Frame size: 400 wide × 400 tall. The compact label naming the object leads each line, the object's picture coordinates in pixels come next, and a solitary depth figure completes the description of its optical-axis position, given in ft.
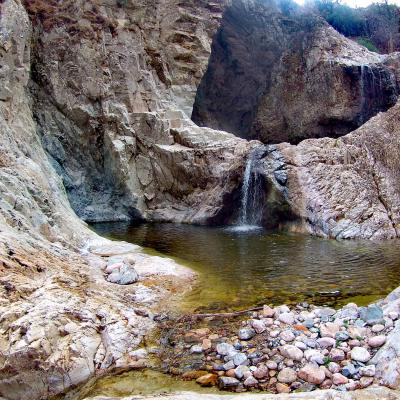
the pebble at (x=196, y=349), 17.38
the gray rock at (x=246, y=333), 18.12
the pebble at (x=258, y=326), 18.58
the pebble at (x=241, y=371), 15.20
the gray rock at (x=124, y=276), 26.27
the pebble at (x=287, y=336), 17.24
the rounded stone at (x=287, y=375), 14.70
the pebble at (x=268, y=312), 20.31
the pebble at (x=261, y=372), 15.10
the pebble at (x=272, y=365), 15.48
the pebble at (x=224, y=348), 16.91
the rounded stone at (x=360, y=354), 14.94
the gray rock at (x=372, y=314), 17.30
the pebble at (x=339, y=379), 13.99
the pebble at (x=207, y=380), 15.01
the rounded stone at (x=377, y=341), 15.51
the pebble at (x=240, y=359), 15.98
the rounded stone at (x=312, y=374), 14.42
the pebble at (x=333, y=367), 14.70
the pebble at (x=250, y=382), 14.70
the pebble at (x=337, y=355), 15.33
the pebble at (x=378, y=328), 16.58
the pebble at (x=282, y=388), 14.17
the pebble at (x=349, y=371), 14.30
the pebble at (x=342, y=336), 16.60
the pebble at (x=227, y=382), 14.75
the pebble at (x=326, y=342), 16.35
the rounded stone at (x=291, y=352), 15.87
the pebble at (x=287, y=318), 19.20
